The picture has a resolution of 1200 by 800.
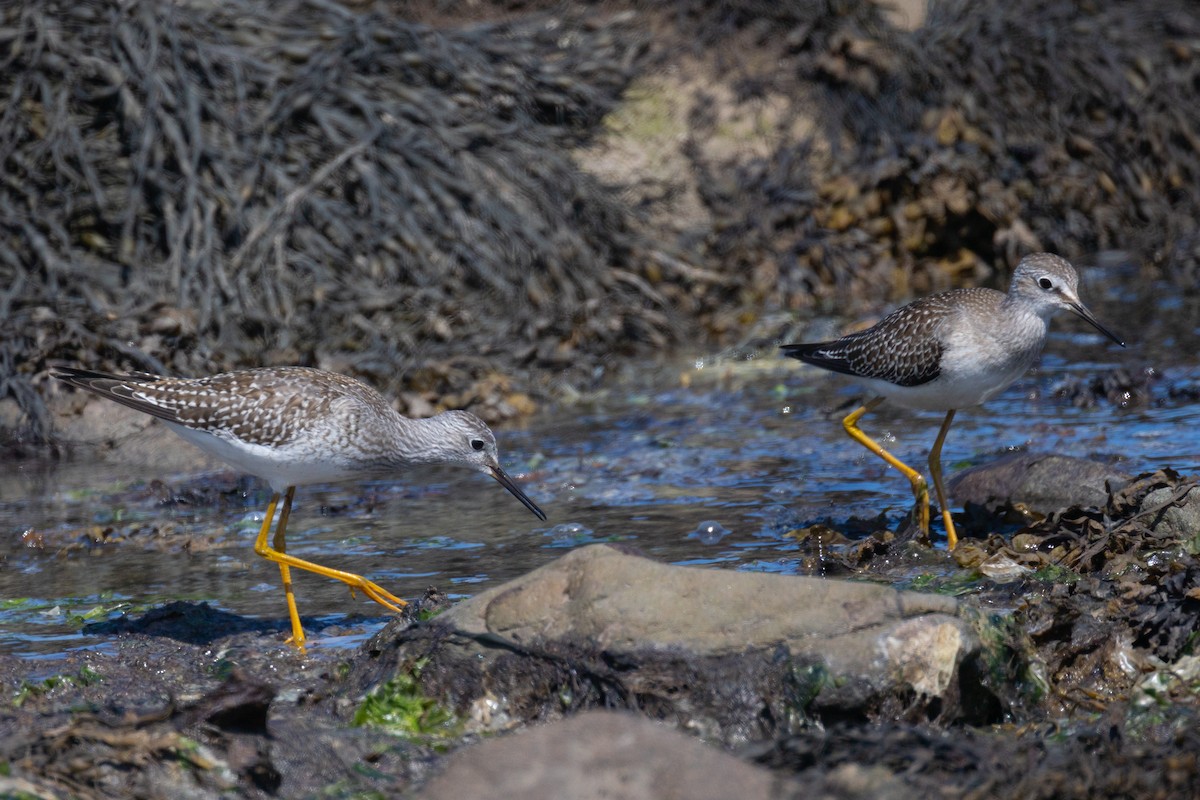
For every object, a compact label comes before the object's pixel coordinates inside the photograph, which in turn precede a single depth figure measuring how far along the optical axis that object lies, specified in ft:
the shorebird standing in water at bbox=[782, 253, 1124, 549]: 48.26
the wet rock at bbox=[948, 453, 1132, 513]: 46.39
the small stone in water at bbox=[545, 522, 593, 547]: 48.62
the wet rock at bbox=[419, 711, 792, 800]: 24.84
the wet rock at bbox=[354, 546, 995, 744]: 31.83
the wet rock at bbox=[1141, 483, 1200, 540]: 41.81
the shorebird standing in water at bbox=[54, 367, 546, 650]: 43.27
